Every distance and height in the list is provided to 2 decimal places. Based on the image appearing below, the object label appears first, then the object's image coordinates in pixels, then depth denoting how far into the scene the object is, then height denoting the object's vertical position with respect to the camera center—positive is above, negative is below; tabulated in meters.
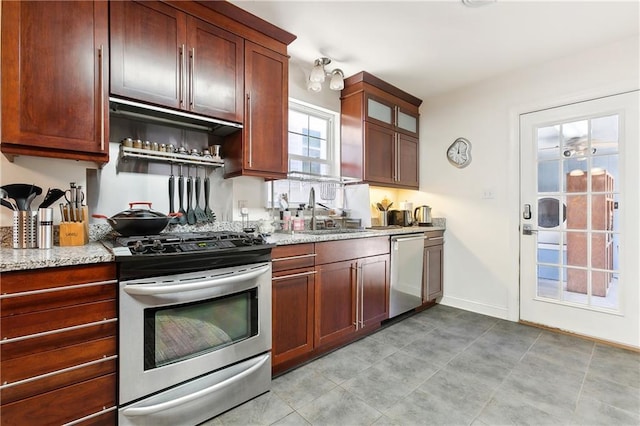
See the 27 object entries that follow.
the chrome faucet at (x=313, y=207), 2.73 +0.05
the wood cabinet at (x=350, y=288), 2.21 -0.64
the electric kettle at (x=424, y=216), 3.55 -0.05
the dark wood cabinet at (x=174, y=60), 1.67 +0.95
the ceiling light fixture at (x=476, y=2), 1.99 +1.44
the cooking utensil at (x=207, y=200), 2.24 +0.09
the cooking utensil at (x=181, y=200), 2.11 +0.09
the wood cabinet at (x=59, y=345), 1.11 -0.55
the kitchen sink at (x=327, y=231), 2.60 -0.18
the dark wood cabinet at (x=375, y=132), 3.10 +0.90
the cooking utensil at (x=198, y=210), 2.18 +0.01
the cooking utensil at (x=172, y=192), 2.06 +0.14
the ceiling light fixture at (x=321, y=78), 2.57 +1.20
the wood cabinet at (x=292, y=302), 1.93 -0.63
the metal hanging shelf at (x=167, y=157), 1.83 +0.37
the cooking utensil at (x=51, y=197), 1.59 +0.08
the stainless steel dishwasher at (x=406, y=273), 2.81 -0.62
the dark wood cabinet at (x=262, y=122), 2.17 +0.70
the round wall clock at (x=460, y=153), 3.37 +0.70
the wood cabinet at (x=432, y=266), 3.25 -0.63
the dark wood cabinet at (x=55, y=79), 1.39 +0.67
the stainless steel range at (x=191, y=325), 1.35 -0.60
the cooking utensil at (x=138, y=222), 1.67 -0.06
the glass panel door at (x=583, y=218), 2.46 -0.06
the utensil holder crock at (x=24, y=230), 1.46 -0.09
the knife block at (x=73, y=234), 1.57 -0.12
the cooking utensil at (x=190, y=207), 2.14 +0.03
